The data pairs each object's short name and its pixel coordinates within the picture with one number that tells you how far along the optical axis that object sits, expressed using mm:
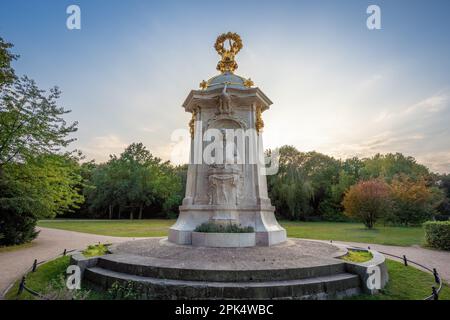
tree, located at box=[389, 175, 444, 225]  29498
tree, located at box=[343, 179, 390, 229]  26688
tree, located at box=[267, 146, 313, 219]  38594
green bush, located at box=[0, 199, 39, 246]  12741
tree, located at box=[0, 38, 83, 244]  13133
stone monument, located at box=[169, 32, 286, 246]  9164
